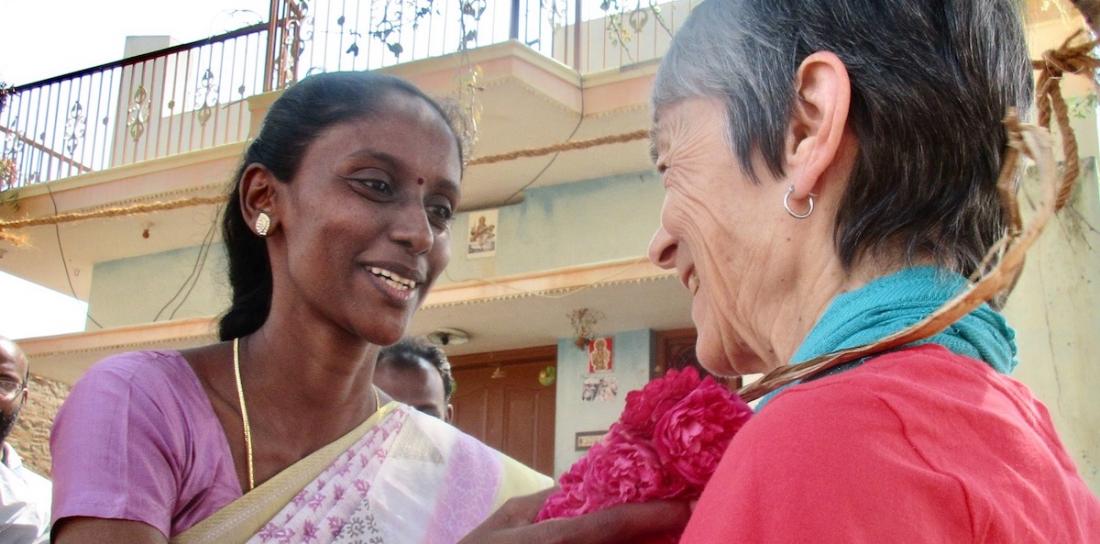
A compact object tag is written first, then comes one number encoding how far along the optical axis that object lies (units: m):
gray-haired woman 0.98
